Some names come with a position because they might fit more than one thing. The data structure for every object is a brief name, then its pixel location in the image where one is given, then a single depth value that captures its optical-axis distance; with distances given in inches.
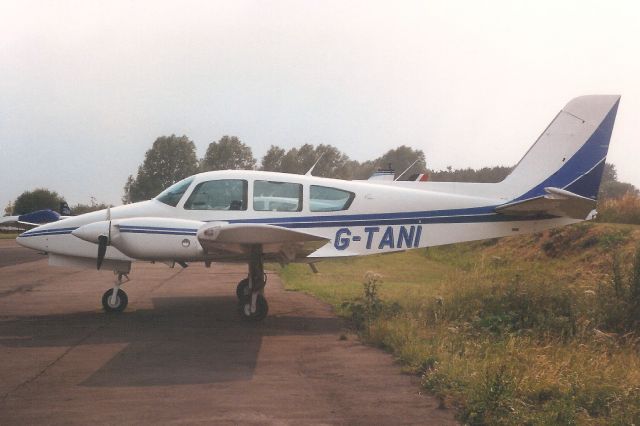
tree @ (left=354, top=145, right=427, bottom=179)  2080.5
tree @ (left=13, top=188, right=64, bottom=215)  2605.8
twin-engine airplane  441.7
